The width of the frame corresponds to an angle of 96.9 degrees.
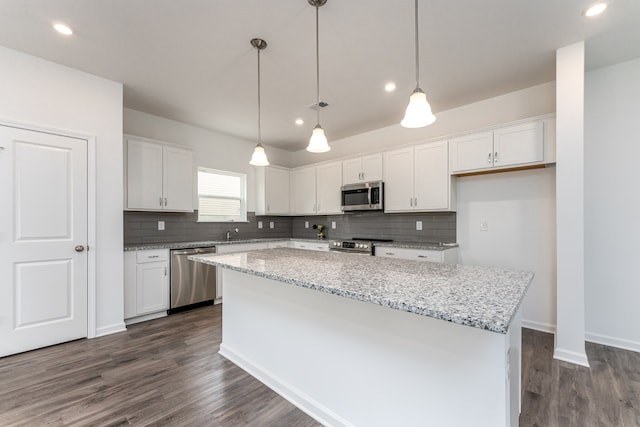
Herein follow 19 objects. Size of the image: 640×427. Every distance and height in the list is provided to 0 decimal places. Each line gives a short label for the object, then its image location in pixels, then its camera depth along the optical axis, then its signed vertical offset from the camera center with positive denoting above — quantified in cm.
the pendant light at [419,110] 168 +61
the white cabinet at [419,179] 358 +45
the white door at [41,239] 253 -24
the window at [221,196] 460 +29
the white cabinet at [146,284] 333 -87
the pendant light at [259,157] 264 +52
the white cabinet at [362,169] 424 +68
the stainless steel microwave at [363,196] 414 +25
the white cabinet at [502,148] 292 +72
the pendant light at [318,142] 227 +57
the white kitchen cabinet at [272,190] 514 +42
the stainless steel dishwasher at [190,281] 373 -93
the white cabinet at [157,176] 357 +50
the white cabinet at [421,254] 338 -52
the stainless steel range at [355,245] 396 -48
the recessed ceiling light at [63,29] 221 +146
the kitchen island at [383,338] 112 -66
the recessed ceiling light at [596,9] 199 +145
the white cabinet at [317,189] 477 +42
